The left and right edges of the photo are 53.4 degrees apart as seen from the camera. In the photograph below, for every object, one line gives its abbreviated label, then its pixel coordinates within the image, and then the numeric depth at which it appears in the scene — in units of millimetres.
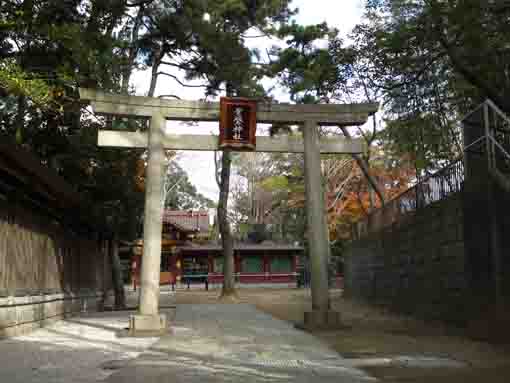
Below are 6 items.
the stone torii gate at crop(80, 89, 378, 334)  9062
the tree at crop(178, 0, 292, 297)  15375
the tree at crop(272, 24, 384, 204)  14616
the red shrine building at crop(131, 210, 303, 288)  35759
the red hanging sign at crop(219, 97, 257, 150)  9773
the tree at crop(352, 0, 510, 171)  9047
